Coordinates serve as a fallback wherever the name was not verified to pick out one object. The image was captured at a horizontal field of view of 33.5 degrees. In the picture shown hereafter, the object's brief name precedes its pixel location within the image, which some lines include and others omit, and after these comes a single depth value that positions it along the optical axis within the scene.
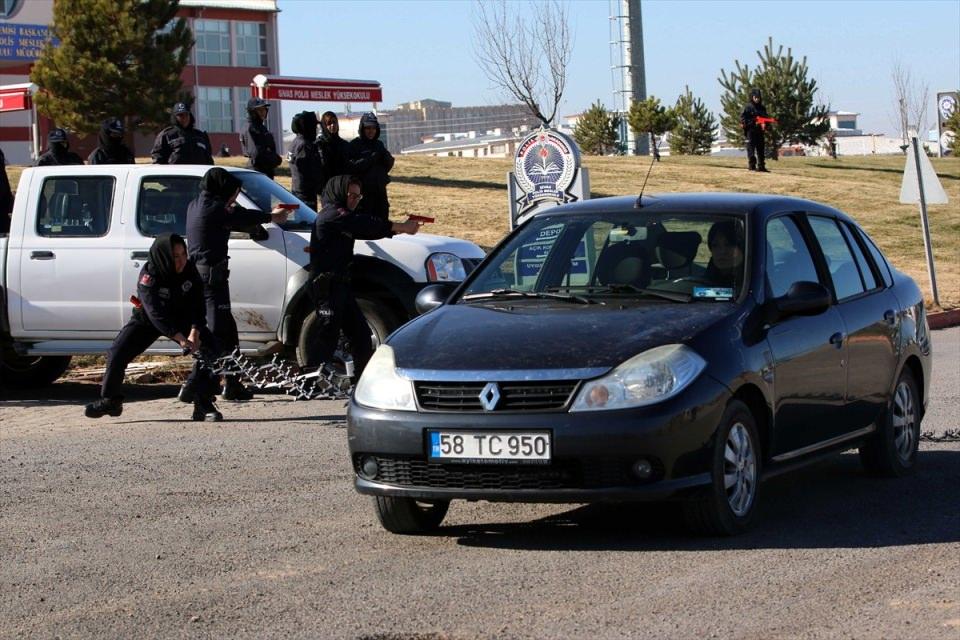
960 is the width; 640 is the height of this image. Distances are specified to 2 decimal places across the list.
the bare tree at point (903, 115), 63.88
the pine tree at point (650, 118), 52.03
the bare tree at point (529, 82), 43.41
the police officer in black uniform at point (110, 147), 16.31
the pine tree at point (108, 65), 45.50
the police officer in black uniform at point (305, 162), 16.97
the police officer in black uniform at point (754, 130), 38.22
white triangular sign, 21.33
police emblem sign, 18.12
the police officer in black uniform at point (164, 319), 11.60
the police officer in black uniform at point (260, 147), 19.53
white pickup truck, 13.33
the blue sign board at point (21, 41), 67.94
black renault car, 6.66
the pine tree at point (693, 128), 58.84
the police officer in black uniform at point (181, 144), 16.38
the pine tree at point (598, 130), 58.84
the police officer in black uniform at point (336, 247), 12.37
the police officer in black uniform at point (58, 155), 18.20
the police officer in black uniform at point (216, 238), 12.54
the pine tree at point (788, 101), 52.34
